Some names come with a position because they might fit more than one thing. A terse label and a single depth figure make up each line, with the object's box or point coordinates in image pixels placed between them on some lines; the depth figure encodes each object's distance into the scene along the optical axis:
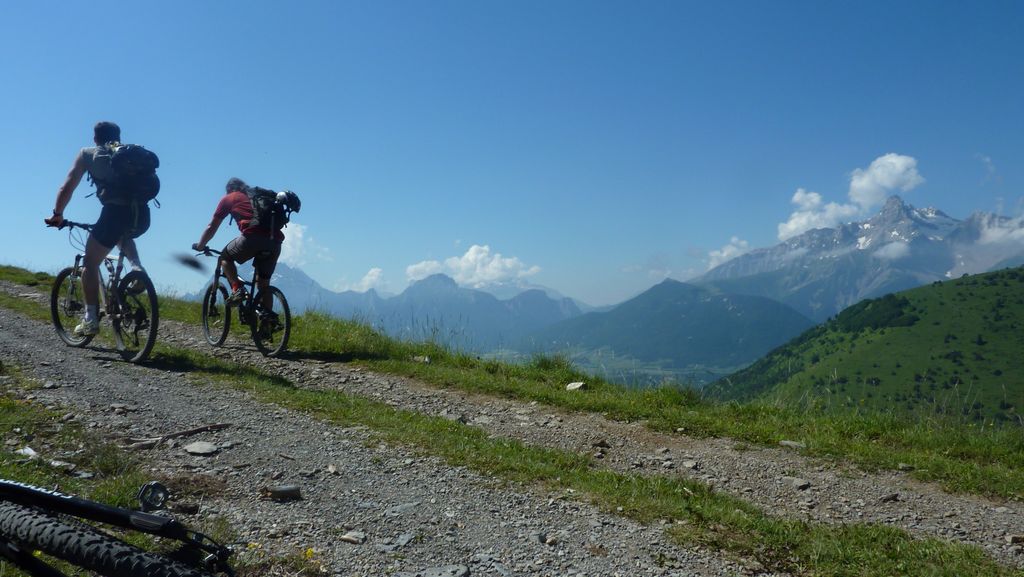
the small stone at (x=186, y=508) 4.21
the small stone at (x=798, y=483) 6.29
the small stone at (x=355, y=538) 4.02
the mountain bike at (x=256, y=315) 11.62
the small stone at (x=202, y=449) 5.65
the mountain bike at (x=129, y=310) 9.66
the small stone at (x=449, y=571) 3.68
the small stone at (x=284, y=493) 4.68
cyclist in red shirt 11.34
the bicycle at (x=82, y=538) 1.98
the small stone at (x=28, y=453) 4.86
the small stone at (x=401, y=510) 4.56
